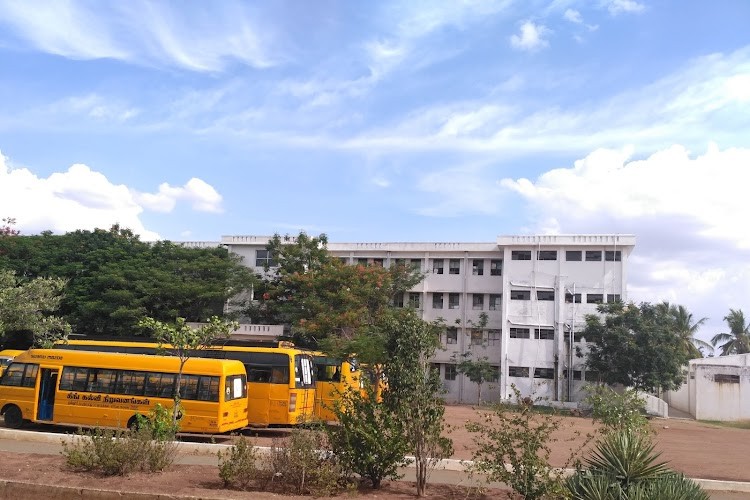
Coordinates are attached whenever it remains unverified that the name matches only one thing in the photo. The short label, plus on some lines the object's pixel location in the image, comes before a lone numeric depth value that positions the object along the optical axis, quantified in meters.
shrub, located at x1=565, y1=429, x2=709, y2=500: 7.75
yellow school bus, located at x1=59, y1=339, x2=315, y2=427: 17.98
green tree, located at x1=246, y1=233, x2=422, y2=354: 30.32
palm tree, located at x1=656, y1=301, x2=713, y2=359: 48.16
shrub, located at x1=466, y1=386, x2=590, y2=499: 8.33
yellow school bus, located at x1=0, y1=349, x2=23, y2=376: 25.84
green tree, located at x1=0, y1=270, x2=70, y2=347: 16.58
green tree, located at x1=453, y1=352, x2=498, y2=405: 36.59
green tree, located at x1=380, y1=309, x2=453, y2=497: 9.06
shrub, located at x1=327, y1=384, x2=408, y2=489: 9.06
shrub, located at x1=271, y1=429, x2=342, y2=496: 8.72
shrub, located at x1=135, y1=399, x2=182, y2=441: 11.29
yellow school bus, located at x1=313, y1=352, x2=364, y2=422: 20.62
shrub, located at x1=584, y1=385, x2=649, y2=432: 9.37
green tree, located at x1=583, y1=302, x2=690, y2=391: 32.00
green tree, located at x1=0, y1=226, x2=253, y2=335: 32.88
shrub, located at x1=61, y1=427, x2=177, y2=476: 9.48
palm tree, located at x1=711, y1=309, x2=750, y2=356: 52.53
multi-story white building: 36.91
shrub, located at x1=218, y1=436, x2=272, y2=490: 9.05
